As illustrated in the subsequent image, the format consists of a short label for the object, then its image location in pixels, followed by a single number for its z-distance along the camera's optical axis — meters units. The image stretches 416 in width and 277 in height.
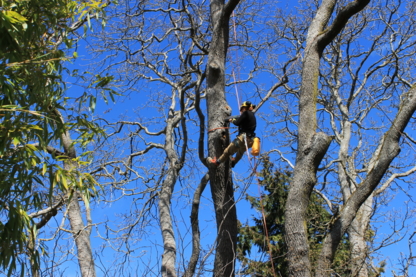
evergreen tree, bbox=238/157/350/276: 10.84
